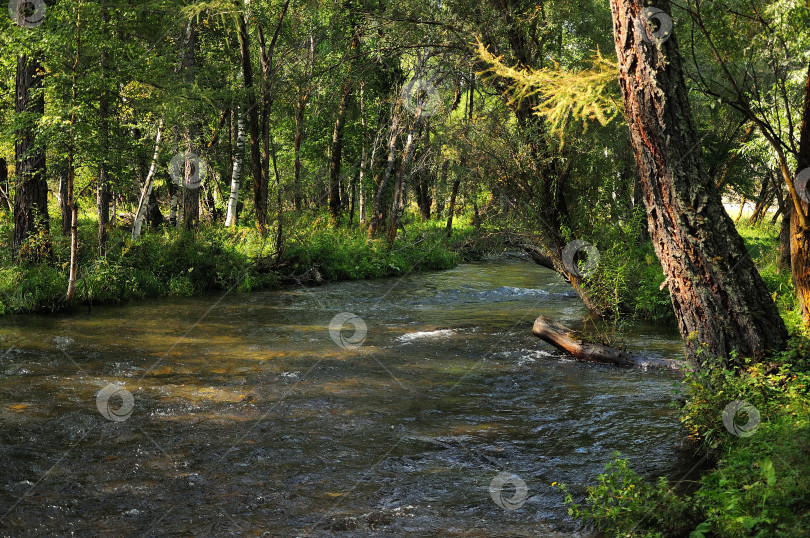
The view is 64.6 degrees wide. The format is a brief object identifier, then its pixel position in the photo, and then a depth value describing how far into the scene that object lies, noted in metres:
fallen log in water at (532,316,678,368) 9.28
